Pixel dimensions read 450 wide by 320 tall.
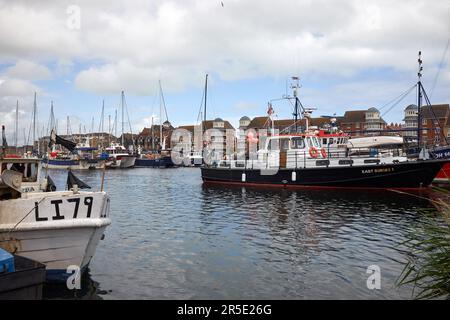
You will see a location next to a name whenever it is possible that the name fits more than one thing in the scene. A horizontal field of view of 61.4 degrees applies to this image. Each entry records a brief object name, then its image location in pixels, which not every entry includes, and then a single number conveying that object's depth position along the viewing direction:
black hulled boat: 28.41
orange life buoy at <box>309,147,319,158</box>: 31.91
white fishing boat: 8.55
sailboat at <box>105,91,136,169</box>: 78.57
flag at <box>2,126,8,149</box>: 12.39
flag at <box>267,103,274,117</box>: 36.44
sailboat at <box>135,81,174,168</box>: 85.75
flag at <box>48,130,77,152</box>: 11.95
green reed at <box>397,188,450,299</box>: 5.59
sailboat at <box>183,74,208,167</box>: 96.69
